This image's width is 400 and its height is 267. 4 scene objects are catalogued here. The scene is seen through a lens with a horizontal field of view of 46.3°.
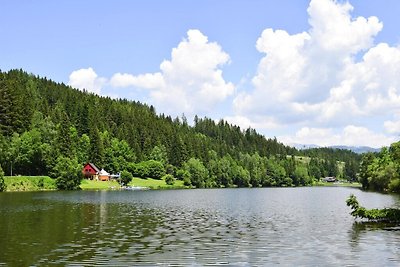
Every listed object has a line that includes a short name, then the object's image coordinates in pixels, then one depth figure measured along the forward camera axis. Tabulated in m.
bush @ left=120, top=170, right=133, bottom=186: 192.00
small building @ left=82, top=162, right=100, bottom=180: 193.75
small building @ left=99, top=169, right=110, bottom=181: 195.00
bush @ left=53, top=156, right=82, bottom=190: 158.25
